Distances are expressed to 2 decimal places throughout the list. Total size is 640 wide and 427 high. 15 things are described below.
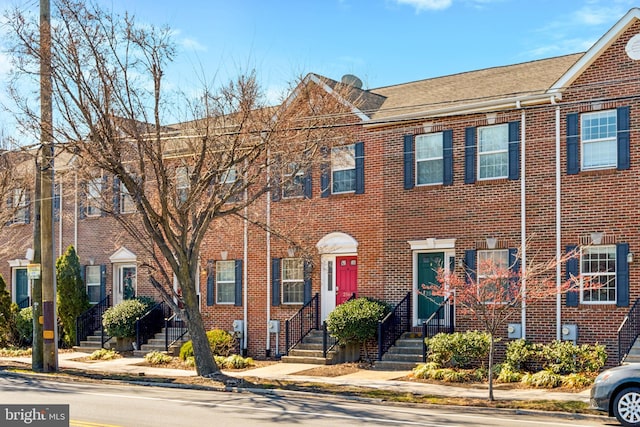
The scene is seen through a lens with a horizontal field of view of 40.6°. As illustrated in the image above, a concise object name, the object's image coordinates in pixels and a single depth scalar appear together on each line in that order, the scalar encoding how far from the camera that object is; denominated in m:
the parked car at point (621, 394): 13.60
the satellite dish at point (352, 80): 28.73
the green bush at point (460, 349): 21.05
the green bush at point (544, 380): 18.84
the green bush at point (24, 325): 31.72
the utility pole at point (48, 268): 23.33
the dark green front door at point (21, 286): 35.34
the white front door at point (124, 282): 31.05
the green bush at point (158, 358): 25.91
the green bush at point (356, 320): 23.25
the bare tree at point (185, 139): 19.83
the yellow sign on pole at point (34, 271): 24.20
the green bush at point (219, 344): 26.09
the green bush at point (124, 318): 28.70
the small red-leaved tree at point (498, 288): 17.11
